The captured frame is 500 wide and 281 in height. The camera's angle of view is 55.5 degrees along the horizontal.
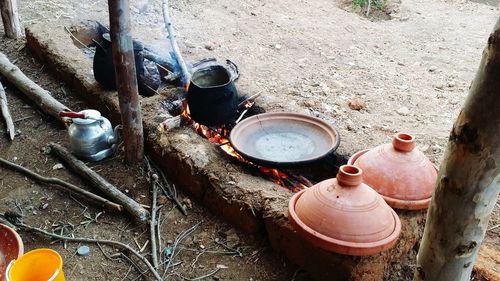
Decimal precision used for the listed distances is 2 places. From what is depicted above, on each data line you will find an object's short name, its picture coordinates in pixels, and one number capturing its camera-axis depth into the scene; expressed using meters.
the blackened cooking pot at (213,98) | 3.38
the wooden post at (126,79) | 3.07
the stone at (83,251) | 2.84
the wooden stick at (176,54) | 4.14
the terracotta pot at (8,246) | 2.40
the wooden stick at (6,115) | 3.91
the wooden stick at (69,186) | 3.13
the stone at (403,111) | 4.41
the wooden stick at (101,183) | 3.05
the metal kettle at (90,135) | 3.45
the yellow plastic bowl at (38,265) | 2.24
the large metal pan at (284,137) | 3.22
